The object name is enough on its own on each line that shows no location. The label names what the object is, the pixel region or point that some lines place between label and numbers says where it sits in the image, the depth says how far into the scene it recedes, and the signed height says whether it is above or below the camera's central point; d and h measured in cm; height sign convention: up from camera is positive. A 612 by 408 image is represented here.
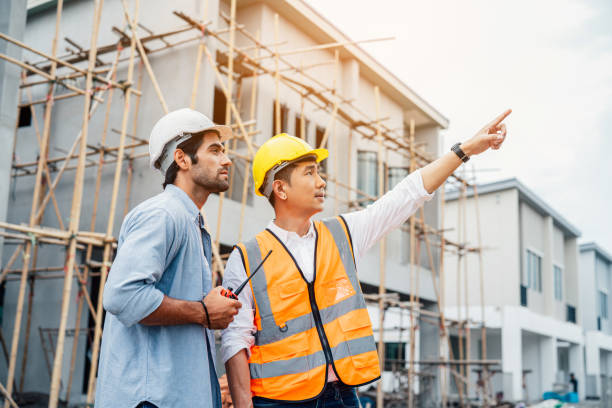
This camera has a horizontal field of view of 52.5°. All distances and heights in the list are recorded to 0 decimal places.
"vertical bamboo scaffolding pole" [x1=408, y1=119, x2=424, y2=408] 1561 +52
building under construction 955 +419
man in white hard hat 220 +9
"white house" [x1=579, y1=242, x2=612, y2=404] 3634 +248
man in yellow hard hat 272 +26
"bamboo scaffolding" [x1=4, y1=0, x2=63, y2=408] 816 +93
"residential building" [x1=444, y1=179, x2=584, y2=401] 2483 +273
